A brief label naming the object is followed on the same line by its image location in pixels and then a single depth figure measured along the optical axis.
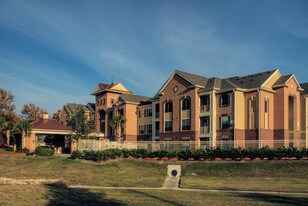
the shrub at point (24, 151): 46.55
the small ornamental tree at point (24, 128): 48.42
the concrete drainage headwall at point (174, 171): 31.87
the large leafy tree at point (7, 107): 63.06
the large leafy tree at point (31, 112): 74.19
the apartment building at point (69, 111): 69.88
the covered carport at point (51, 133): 49.88
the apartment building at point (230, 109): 43.25
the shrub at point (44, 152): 43.34
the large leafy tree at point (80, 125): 49.22
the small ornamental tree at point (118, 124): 57.50
